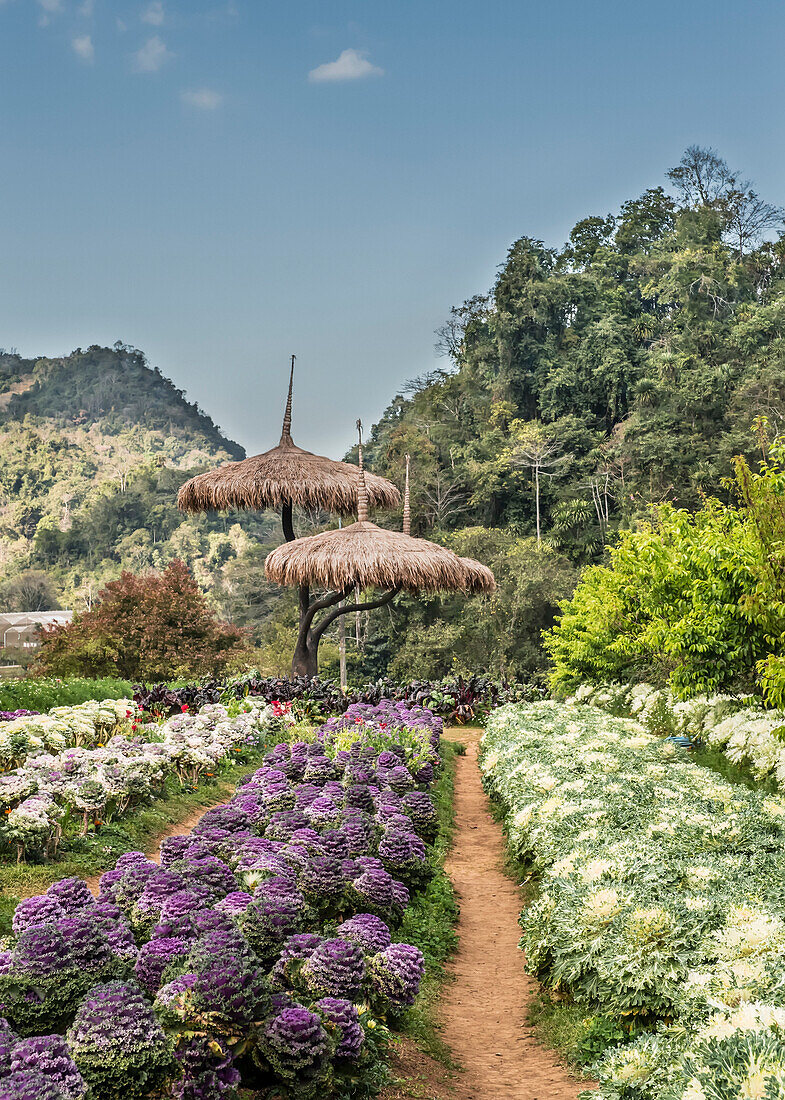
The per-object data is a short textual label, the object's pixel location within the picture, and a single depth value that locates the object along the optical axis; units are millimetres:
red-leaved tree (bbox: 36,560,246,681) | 16594
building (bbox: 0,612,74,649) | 48094
